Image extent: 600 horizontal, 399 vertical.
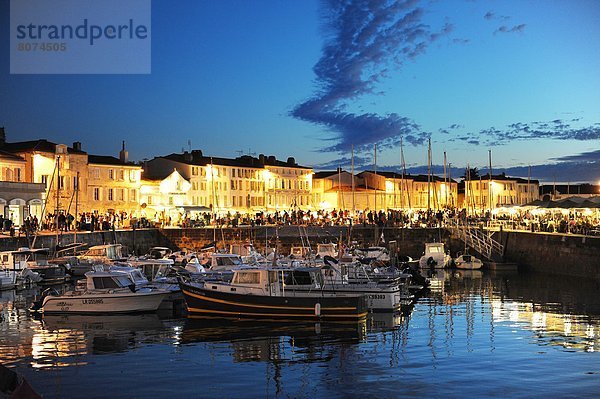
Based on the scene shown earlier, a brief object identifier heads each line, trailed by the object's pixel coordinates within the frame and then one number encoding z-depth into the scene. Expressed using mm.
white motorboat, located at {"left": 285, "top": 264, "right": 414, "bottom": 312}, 33906
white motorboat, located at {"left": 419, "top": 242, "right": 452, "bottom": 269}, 64750
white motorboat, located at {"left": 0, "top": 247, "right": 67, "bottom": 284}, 49750
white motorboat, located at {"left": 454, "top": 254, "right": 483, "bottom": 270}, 63062
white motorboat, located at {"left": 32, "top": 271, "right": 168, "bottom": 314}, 36062
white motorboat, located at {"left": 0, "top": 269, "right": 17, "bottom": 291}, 46875
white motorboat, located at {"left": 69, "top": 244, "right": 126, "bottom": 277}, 54500
